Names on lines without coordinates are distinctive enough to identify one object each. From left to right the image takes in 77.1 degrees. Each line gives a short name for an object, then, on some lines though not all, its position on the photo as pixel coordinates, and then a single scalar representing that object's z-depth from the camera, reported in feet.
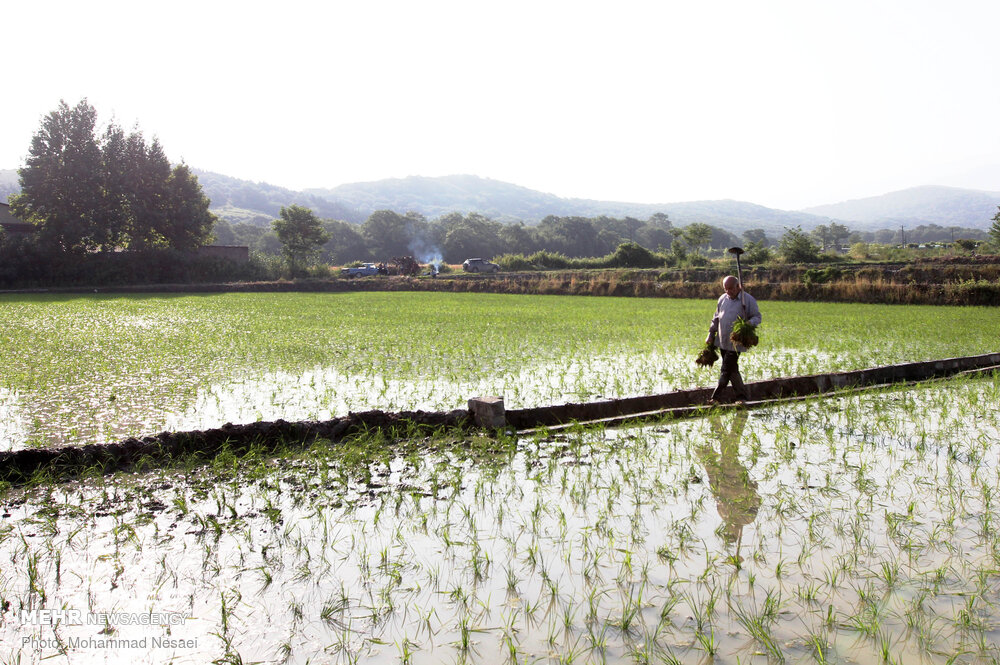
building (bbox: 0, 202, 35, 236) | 123.44
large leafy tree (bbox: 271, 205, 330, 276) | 166.81
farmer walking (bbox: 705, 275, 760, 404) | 21.57
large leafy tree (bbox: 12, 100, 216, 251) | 122.52
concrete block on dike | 18.56
